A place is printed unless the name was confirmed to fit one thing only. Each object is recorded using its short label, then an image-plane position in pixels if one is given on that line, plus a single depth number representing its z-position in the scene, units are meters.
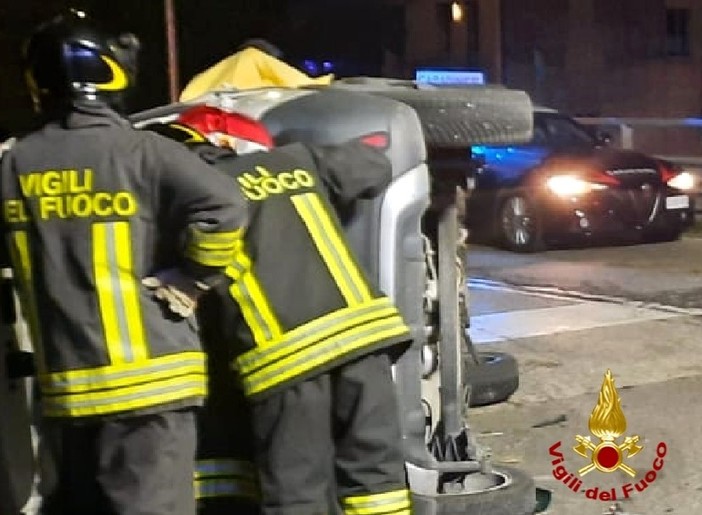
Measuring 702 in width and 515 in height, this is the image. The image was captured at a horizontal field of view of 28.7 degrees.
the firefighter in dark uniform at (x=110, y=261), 3.70
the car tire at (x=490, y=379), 7.18
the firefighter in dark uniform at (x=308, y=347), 3.95
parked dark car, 13.91
